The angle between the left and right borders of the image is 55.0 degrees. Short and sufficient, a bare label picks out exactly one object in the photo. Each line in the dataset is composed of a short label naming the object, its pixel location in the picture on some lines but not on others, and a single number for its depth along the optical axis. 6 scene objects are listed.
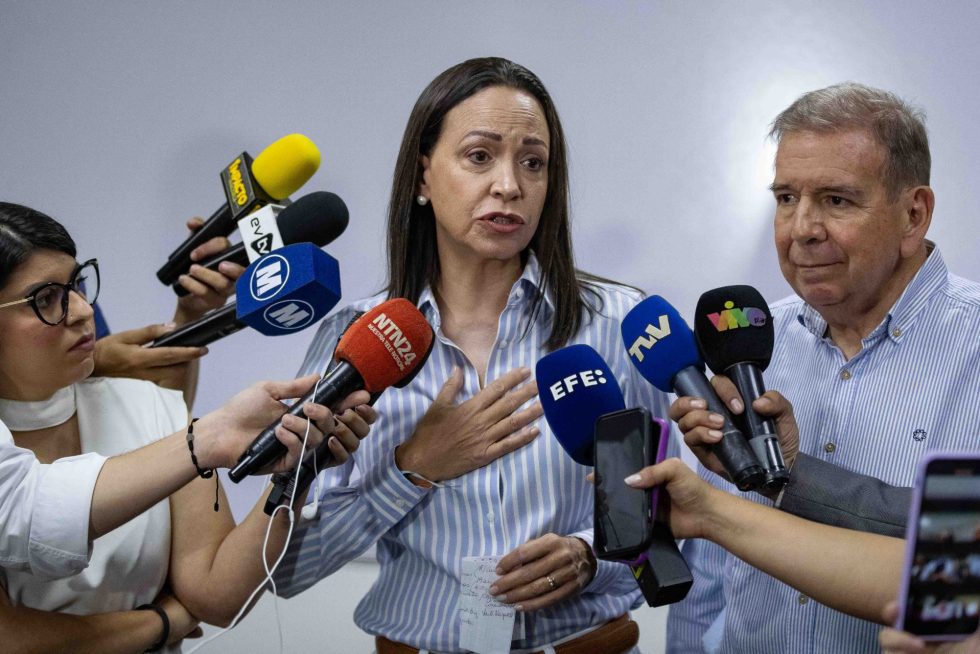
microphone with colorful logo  1.49
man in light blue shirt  1.70
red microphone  1.49
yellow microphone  1.92
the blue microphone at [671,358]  1.40
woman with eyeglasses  1.73
